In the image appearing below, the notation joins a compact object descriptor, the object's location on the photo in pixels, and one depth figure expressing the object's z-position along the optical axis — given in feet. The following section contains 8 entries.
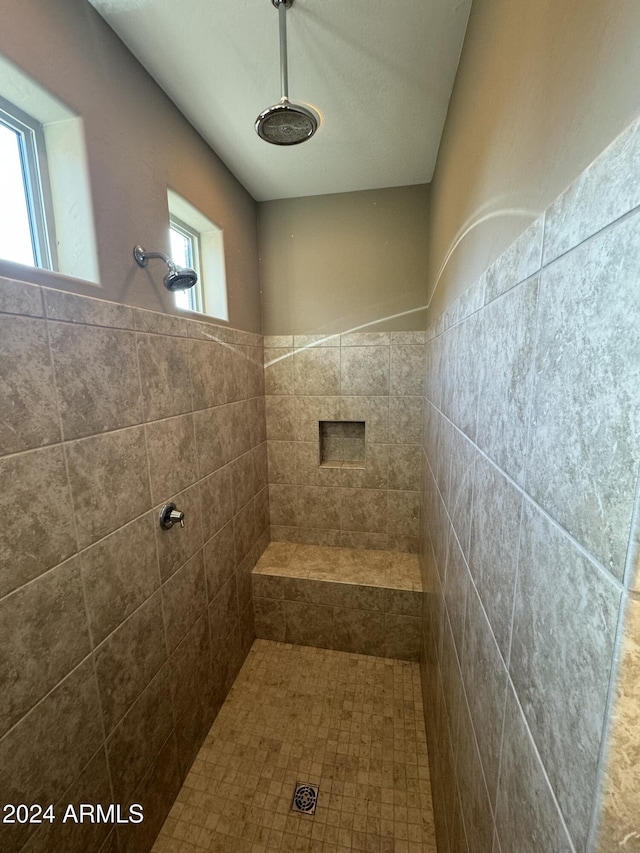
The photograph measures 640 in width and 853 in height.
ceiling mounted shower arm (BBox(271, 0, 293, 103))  3.11
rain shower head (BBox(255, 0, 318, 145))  3.24
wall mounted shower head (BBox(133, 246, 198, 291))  3.66
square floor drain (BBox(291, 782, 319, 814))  4.25
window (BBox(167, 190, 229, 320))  5.12
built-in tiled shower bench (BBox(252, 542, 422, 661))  6.33
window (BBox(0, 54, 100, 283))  2.80
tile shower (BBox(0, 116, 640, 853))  1.07
